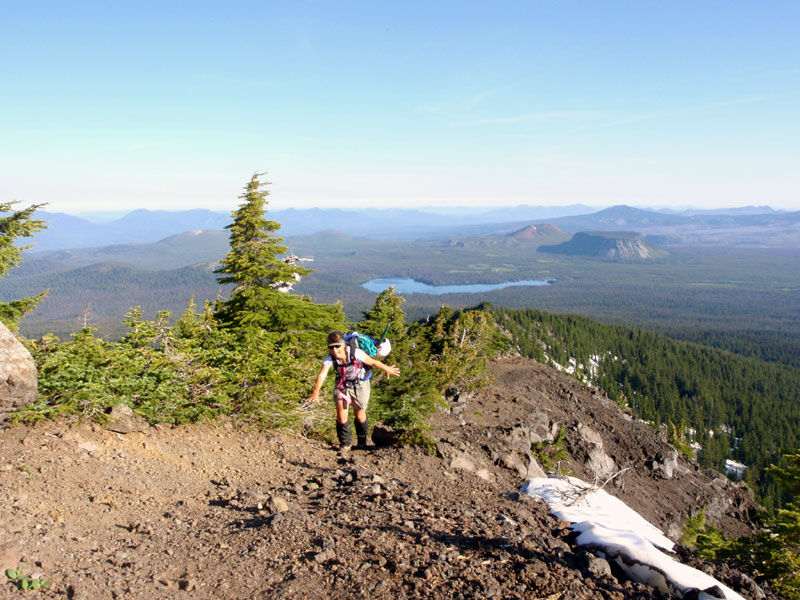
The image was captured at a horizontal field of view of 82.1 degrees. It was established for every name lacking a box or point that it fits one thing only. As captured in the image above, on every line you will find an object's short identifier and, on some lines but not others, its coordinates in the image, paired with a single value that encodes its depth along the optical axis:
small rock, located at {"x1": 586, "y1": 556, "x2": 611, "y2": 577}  5.43
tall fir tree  16.55
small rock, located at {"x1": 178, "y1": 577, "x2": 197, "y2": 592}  4.62
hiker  8.49
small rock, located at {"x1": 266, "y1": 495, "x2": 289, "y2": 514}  6.63
